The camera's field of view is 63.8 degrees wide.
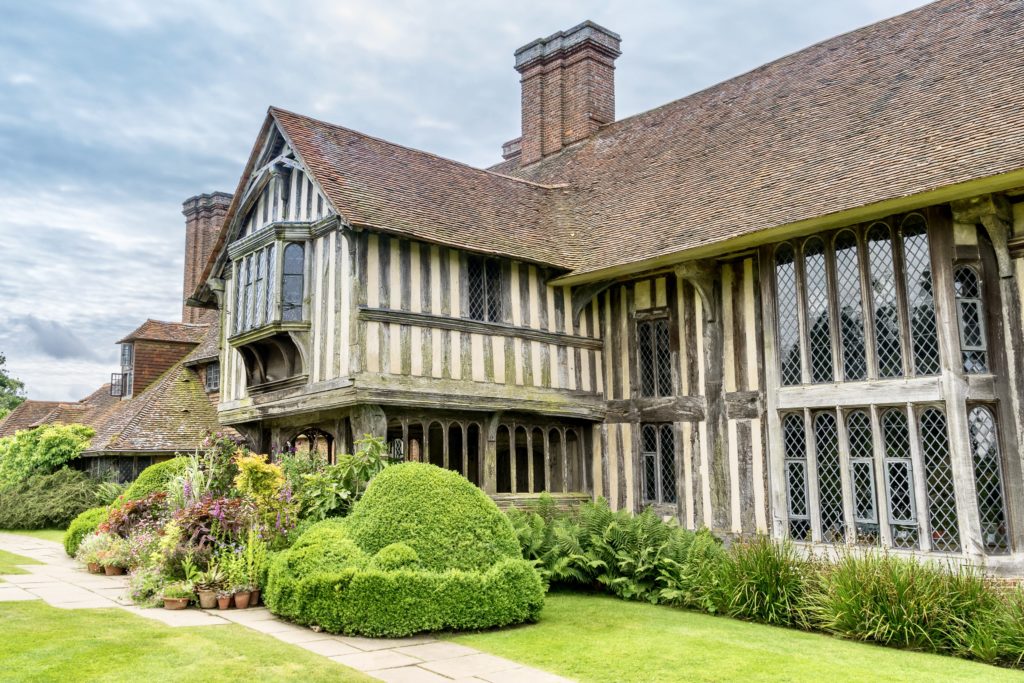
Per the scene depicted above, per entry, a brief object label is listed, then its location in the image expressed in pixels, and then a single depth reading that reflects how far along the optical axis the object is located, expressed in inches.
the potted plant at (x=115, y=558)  453.1
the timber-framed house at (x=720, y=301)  389.7
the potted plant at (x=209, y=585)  355.6
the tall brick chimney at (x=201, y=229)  1130.7
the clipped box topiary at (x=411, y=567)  304.7
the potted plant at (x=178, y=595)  350.0
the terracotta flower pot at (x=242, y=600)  356.8
